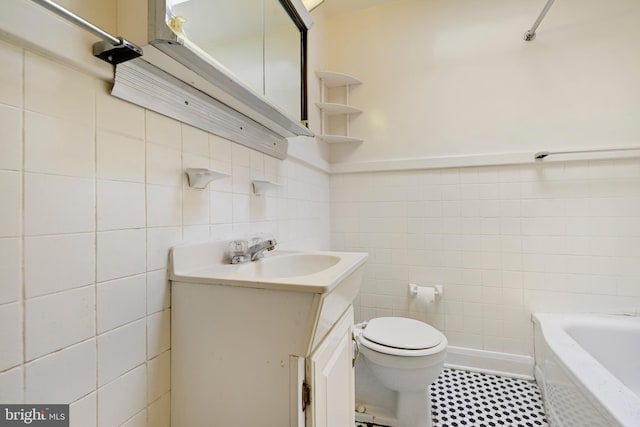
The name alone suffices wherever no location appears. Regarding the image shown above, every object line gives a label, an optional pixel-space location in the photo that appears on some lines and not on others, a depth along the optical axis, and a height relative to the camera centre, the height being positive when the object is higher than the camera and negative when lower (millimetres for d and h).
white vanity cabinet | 671 -337
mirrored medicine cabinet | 656 +419
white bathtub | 964 -662
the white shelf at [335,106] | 1986 +802
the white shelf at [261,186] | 1197 +135
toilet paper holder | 1888 -505
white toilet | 1302 -746
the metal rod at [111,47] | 523 +361
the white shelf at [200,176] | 852 +129
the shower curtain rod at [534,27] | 1506 +1142
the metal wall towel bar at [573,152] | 1602 +375
